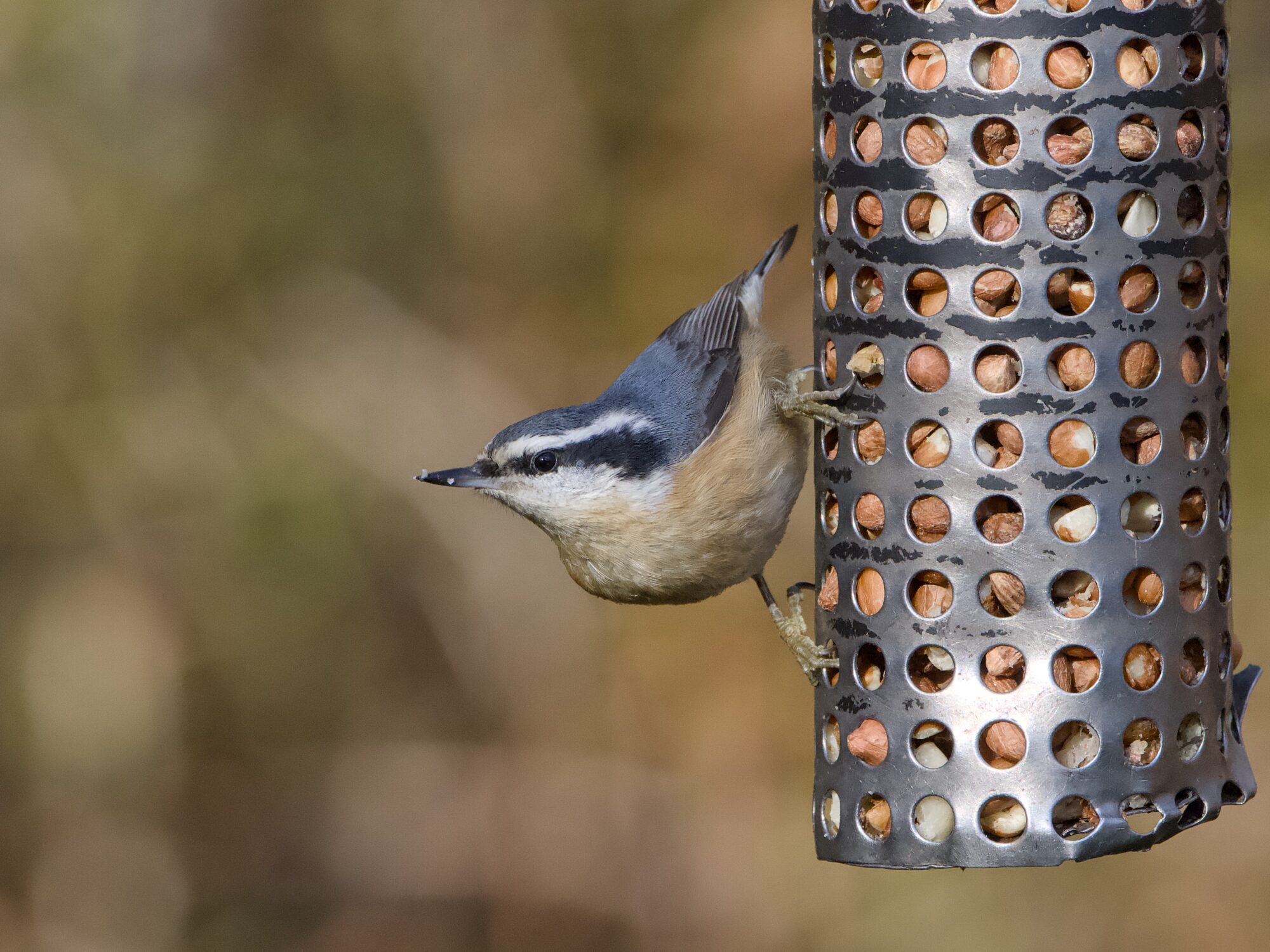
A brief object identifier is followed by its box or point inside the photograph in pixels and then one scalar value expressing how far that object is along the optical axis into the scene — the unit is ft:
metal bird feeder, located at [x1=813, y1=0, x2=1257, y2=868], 14.38
